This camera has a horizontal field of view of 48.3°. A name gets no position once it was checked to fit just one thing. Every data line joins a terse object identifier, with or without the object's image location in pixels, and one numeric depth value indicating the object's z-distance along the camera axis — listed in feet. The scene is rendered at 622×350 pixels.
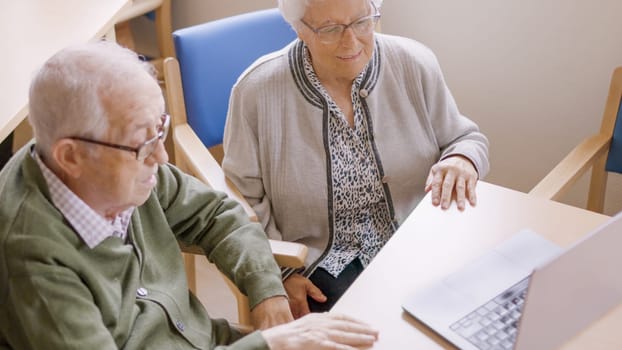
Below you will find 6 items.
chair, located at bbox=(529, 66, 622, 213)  5.54
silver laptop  3.01
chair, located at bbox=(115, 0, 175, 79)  8.90
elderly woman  5.29
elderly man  3.39
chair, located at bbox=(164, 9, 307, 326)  6.01
